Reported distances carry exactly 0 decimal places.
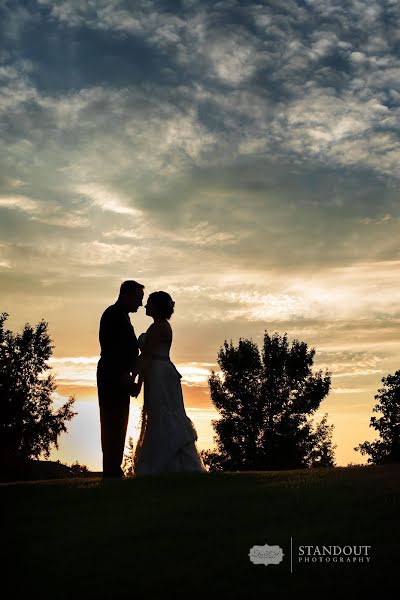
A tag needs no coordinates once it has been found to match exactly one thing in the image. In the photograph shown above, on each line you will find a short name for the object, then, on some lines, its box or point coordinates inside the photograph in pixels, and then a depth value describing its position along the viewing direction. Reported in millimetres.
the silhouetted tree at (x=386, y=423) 52531
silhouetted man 16219
